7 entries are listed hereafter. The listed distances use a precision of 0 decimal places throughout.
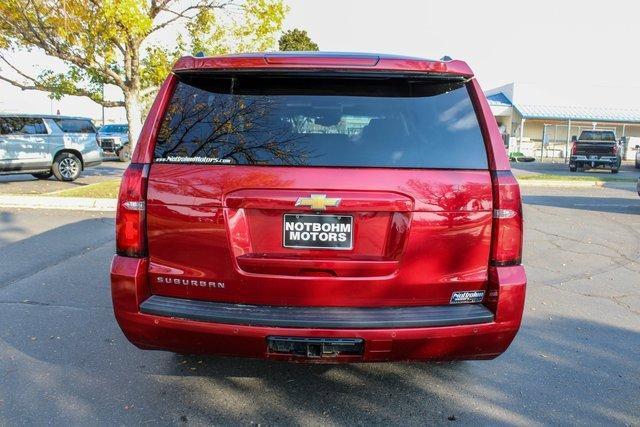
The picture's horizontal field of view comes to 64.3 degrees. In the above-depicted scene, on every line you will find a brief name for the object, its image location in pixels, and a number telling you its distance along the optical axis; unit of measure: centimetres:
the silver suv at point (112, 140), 2614
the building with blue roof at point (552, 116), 3628
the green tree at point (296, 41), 2533
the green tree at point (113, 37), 989
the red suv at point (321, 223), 260
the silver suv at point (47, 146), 1389
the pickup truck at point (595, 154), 2409
